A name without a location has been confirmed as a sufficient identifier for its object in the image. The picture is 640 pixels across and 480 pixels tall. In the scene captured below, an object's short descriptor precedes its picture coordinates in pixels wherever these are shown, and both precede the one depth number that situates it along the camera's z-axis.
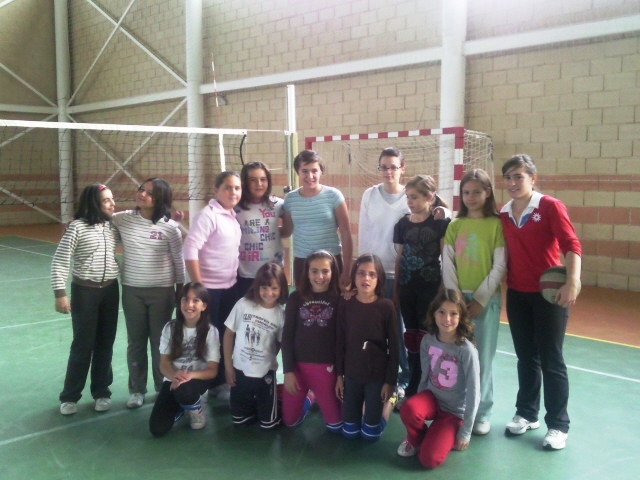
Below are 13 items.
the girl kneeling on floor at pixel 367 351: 3.03
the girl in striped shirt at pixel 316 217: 3.49
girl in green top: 3.03
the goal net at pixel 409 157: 6.72
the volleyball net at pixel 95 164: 11.52
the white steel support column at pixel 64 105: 14.43
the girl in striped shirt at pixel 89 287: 3.26
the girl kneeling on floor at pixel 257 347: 3.23
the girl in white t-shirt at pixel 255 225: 3.57
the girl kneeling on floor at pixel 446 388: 2.88
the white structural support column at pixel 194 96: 10.99
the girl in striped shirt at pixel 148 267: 3.40
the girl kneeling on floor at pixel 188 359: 3.18
